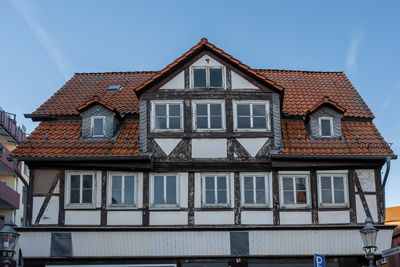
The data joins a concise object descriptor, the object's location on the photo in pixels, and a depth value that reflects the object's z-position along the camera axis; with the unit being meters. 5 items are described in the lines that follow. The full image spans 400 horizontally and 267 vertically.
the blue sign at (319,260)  20.00
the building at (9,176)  38.34
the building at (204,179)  22.50
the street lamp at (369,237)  19.02
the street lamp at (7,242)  17.91
